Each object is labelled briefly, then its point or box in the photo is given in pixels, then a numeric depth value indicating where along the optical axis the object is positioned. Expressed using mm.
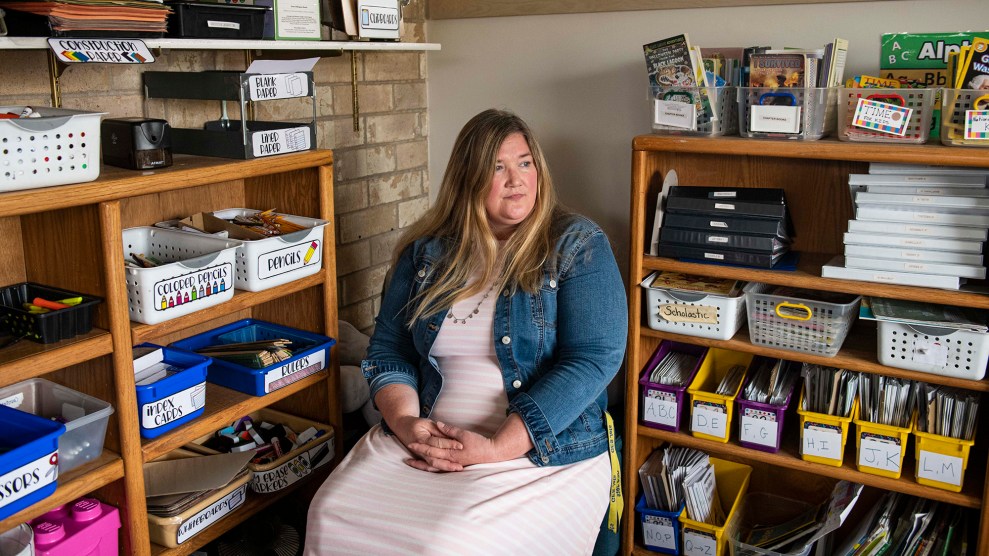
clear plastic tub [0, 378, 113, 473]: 1622
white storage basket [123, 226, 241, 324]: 1716
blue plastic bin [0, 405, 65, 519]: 1469
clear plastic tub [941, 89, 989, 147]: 1784
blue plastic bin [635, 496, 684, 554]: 2309
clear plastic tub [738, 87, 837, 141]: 1979
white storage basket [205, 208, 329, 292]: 1933
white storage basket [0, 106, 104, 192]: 1446
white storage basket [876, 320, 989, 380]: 1898
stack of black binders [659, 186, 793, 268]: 2070
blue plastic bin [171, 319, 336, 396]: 2016
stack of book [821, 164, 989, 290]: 1884
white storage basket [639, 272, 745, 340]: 2146
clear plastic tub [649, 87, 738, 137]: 2090
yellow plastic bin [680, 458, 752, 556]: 2262
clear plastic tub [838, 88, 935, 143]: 1866
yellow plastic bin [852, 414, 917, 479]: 2035
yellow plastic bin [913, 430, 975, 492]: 1974
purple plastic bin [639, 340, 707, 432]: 2266
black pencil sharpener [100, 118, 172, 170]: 1718
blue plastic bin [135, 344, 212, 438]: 1747
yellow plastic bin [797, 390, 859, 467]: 2096
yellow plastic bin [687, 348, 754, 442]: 2217
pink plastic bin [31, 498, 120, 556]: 1642
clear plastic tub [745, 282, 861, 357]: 2035
